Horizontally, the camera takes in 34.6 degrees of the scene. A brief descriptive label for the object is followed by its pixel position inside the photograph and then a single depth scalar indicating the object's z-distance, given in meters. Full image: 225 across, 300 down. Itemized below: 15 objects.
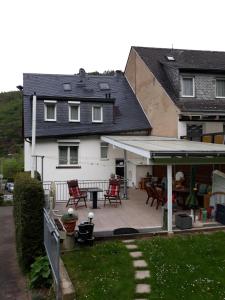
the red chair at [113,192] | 17.16
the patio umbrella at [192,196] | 13.78
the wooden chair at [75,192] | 16.61
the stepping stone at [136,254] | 9.82
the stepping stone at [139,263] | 9.16
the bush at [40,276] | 9.63
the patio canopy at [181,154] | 11.67
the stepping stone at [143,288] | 7.86
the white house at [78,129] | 22.06
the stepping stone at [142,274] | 8.54
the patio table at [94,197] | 16.20
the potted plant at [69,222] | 10.62
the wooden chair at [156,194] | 15.44
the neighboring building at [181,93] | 20.27
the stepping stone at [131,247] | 10.38
